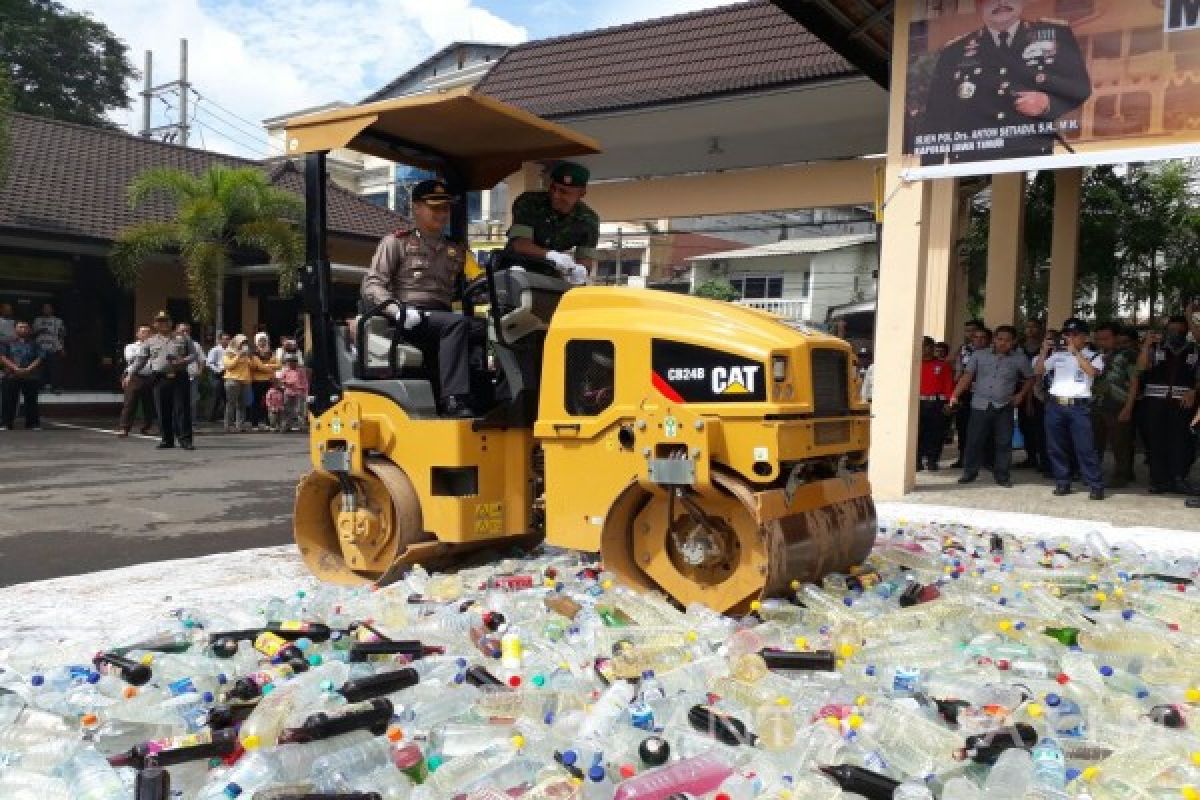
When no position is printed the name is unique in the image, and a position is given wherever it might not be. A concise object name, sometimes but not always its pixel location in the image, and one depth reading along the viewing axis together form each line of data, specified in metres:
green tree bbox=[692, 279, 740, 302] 31.25
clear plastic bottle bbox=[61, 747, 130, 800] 2.87
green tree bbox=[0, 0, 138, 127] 34.12
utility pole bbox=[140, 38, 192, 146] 40.66
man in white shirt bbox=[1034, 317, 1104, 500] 9.33
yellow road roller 4.59
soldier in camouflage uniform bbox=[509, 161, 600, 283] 5.78
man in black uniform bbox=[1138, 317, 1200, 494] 9.64
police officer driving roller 5.61
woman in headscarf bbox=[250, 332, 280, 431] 17.95
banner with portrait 8.03
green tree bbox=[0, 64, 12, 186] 15.84
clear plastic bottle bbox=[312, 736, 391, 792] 3.00
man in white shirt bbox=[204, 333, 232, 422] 17.94
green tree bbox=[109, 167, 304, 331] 18.47
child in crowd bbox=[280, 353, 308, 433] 17.73
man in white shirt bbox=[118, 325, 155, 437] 14.49
